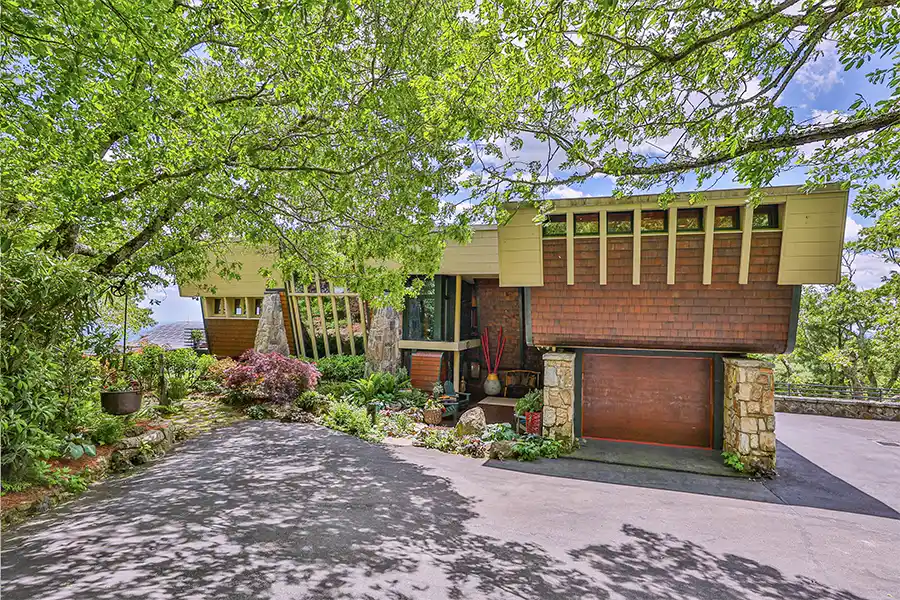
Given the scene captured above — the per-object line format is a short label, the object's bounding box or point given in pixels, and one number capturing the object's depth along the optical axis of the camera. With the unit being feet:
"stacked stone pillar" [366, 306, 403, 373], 36.81
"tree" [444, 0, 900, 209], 12.32
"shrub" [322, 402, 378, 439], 25.21
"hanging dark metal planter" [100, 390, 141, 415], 18.53
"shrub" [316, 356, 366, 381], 38.01
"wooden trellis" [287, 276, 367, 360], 40.45
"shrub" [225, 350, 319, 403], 28.96
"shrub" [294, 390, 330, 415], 29.04
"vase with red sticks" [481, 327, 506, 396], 38.52
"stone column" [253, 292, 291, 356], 41.63
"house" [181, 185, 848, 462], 19.61
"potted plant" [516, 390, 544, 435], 24.81
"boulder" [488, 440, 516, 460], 22.25
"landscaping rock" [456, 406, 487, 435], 25.21
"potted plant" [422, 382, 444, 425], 30.22
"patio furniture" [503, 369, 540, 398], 38.99
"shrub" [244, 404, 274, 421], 27.61
